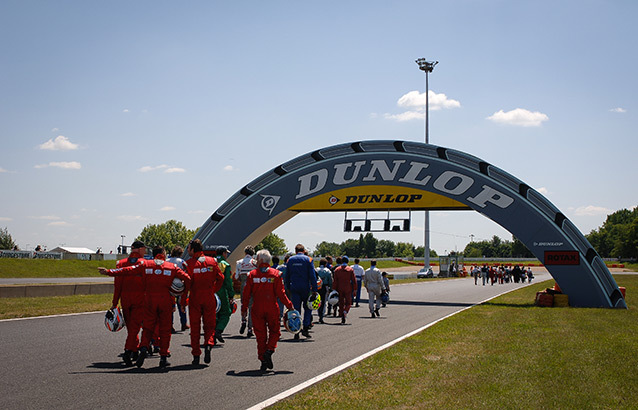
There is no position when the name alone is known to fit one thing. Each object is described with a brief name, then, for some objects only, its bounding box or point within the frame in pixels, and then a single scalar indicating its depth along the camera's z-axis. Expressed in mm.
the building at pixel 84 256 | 63797
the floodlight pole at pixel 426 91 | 57716
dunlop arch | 23469
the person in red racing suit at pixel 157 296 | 8992
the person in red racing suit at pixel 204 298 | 9250
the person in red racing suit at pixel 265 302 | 8875
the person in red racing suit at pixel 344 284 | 16781
